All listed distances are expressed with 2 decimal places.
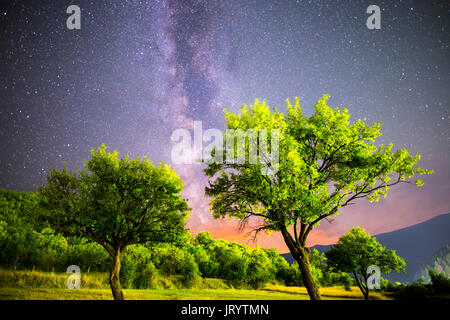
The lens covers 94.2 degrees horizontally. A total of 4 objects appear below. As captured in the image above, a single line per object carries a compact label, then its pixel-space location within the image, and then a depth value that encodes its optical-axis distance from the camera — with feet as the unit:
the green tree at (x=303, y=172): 49.39
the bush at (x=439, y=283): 125.29
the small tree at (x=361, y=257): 122.76
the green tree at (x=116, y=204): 62.69
